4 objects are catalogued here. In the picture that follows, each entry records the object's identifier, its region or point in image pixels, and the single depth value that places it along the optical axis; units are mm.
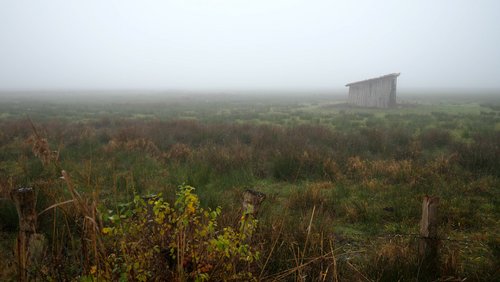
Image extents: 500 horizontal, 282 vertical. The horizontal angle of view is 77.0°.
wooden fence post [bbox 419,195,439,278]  2887
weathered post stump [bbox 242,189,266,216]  2771
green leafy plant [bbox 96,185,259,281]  2307
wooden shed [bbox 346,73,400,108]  25422
